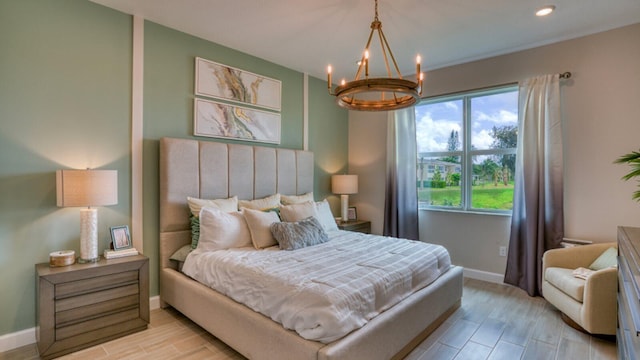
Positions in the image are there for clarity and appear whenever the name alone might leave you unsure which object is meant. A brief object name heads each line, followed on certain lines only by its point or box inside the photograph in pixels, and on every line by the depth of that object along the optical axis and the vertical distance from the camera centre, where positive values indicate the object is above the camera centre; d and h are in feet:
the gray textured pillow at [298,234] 9.03 -1.65
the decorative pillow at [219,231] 8.86 -1.51
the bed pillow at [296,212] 10.51 -1.10
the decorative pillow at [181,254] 9.26 -2.25
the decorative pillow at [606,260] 8.38 -2.24
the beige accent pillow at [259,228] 9.20 -1.45
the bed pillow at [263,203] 10.85 -0.83
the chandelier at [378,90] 6.54 +2.05
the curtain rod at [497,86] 10.49 +3.67
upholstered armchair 7.53 -2.88
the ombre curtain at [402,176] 13.98 +0.18
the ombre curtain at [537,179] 10.60 +0.03
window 12.17 +1.29
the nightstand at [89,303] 6.89 -2.98
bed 5.89 -2.84
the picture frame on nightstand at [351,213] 15.31 -1.67
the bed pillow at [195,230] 9.22 -1.52
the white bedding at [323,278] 5.61 -2.18
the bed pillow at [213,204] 9.62 -0.76
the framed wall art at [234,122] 10.68 +2.20
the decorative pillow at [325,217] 11.59 -1.41
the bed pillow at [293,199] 12.18 -0.76
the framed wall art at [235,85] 10.69 +3.60
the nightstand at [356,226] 13.91 -2.12
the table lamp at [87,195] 7.30 -0.35
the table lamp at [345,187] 14.79 -0.34
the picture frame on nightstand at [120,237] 8.49 -1.61
